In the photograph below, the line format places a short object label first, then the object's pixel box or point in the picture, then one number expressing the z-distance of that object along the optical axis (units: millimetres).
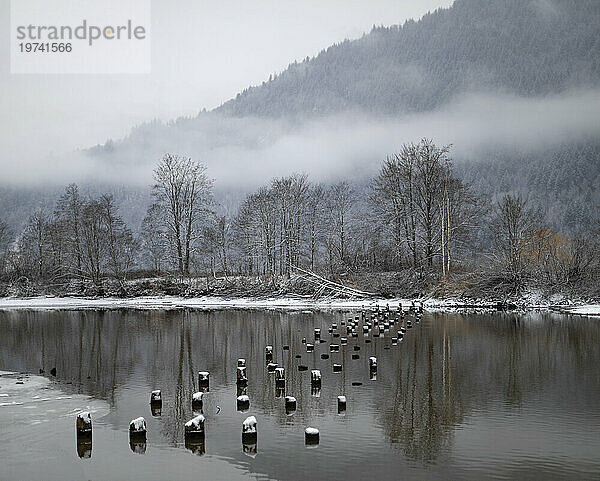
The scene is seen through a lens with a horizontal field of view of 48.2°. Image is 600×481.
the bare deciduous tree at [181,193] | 66750
